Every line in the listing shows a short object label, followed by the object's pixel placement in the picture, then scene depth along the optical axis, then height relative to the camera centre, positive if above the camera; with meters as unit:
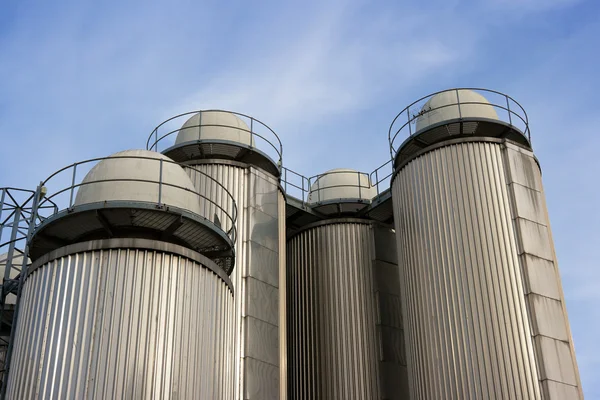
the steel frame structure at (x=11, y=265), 23.22 +9.25
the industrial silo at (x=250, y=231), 28.08 +11.97
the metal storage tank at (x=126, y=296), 18.61 +6.20
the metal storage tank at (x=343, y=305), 32.94 +10.09
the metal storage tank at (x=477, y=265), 26.00 +9.52
